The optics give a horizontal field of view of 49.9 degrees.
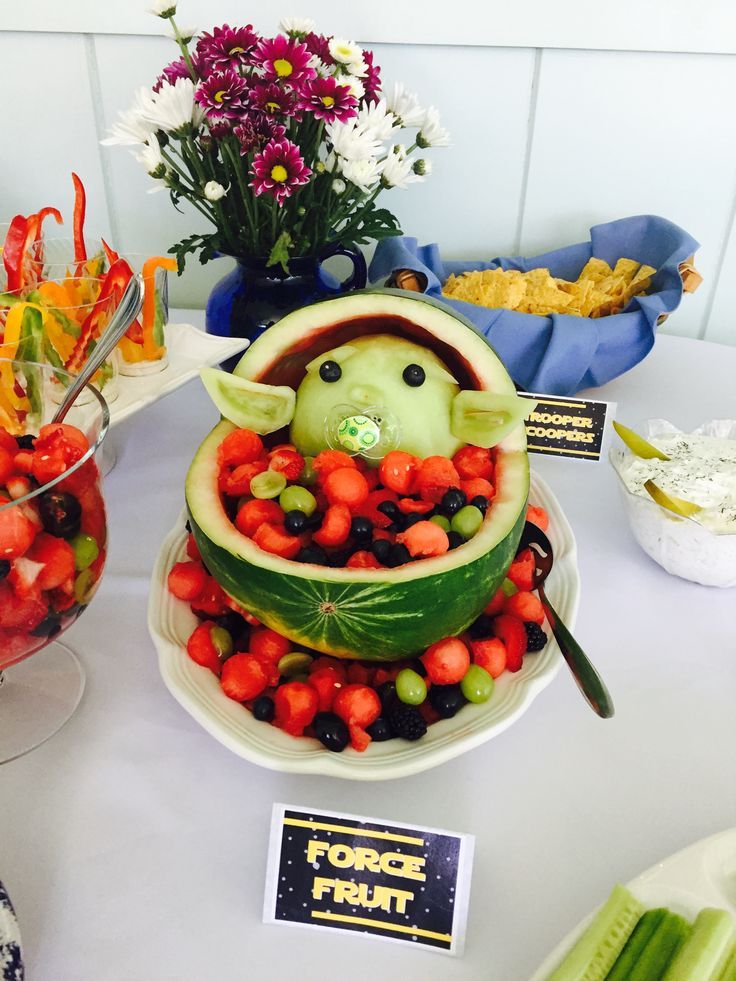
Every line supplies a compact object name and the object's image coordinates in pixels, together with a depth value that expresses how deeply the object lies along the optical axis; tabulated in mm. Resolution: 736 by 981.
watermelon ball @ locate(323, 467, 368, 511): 698
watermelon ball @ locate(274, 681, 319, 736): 638
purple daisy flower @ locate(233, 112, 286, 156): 953
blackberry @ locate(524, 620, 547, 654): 712
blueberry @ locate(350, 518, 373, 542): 675
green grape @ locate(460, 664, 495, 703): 661
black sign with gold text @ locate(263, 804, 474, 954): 550
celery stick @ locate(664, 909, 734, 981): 464
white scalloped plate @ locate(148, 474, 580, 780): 603
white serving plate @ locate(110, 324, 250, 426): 979
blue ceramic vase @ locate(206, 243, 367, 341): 1093
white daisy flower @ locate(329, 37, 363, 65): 978
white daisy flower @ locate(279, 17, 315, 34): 1024
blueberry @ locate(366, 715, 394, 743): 635
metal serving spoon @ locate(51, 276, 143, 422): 696
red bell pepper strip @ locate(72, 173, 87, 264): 1055
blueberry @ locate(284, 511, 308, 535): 683
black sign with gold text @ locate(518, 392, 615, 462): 1079
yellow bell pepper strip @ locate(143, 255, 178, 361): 1018
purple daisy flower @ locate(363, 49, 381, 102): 1046
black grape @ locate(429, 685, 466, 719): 650
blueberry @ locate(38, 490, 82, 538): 566
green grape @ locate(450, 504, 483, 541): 690
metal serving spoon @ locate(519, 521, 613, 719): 599
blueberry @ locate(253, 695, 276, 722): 644
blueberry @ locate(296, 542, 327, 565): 661
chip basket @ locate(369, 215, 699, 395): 1109
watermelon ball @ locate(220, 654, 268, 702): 662
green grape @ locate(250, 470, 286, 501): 714
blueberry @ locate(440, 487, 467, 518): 696
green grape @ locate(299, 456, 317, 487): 755
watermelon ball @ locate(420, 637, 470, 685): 664
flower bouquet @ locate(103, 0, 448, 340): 939
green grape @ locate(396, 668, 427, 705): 656
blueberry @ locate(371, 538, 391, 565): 667
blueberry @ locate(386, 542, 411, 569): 661
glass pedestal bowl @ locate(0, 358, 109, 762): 556
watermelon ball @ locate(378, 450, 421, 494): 727
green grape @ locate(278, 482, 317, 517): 701
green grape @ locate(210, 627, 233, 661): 710
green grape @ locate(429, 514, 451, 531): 696
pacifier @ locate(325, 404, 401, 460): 762
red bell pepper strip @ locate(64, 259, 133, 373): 947
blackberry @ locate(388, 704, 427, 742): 628
